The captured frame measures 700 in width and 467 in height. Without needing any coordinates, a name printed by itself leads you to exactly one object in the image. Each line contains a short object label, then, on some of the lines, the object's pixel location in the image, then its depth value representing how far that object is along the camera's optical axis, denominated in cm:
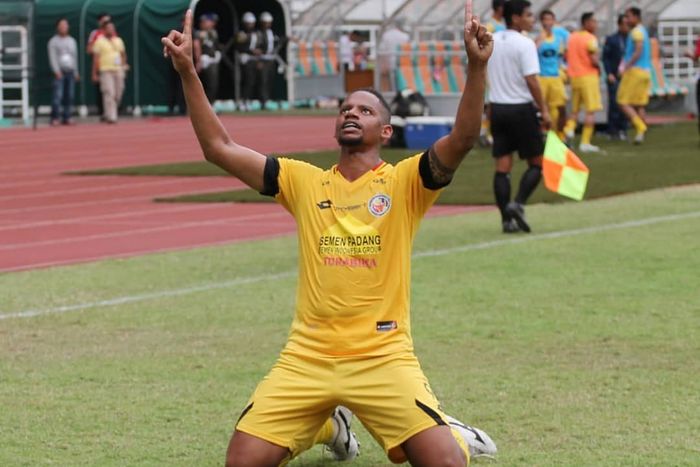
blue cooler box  2652
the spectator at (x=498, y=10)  1811
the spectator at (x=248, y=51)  4394
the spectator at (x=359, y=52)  4294
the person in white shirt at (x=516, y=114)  1558
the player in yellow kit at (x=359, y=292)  635
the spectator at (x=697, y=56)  2800
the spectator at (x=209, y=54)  4075
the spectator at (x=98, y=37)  3778
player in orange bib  2589
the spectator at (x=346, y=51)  4278
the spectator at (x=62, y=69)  3678
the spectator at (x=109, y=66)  3772
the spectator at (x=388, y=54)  3134
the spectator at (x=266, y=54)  4416
